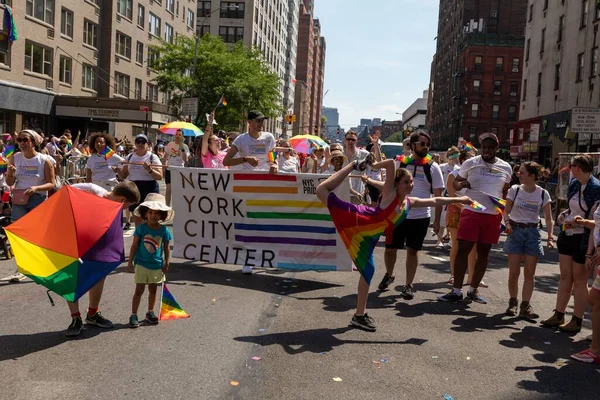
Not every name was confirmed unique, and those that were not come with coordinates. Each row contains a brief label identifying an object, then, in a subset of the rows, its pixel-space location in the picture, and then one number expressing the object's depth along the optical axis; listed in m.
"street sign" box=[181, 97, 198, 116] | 33.66
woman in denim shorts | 7.33
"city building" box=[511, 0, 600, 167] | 36.00
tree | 46.22
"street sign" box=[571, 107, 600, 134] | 20.31
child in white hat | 6.03
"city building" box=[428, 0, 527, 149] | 87.50
